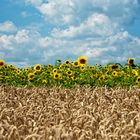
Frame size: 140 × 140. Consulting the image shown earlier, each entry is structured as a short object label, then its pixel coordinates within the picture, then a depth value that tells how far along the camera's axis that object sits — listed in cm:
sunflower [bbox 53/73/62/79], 778
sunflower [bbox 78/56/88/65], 828
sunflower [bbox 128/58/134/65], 856
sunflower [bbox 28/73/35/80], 804
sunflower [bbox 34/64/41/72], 858
